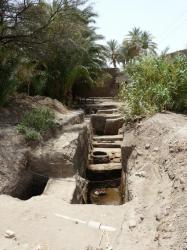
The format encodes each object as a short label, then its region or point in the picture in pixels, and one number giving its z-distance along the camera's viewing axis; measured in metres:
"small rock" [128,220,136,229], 3.05
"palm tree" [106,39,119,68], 24.11
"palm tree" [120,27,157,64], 22.39
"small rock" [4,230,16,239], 2.96
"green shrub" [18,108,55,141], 5.83
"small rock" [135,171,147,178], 4.19
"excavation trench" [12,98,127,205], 5.19
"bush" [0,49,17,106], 7.15
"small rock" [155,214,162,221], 2.97
